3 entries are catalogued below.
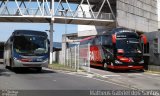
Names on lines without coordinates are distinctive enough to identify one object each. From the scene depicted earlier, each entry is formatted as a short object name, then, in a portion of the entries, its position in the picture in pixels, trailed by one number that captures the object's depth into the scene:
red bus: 28.64
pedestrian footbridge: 53.56
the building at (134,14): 52.91
